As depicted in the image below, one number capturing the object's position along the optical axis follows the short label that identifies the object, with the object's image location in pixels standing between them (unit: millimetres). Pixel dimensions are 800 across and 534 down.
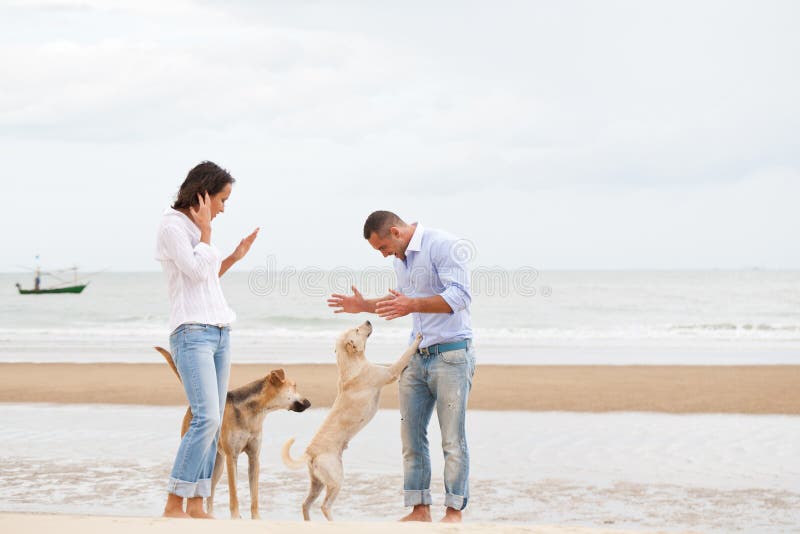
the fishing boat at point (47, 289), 58869
